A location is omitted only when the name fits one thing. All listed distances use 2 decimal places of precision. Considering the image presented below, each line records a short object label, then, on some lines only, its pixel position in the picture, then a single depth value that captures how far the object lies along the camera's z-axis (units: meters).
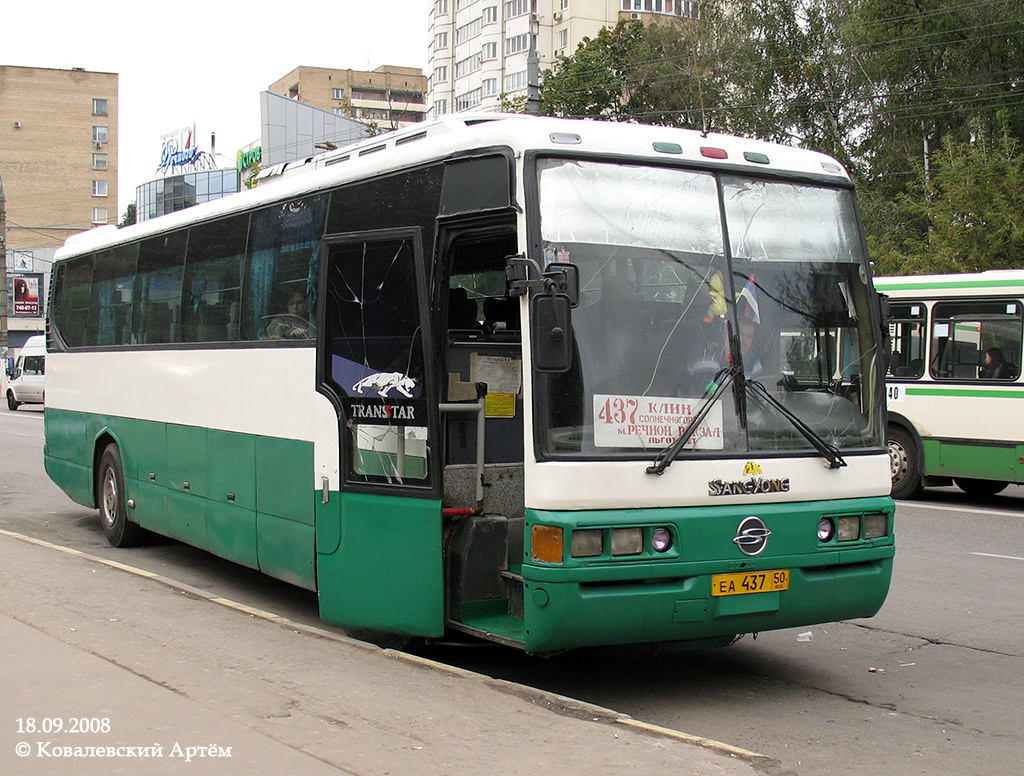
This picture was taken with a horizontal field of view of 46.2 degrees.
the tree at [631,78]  47.16
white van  42.97
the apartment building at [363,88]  123.62
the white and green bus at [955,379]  14.86
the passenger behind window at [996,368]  14.91
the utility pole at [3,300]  46.12
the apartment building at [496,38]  72.56
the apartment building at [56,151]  94.31
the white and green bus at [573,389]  6.01
